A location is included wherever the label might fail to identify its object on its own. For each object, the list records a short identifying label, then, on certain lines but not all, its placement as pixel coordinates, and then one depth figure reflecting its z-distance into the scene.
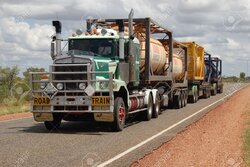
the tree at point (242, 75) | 168.48
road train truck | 13.95
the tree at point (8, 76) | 43.06
